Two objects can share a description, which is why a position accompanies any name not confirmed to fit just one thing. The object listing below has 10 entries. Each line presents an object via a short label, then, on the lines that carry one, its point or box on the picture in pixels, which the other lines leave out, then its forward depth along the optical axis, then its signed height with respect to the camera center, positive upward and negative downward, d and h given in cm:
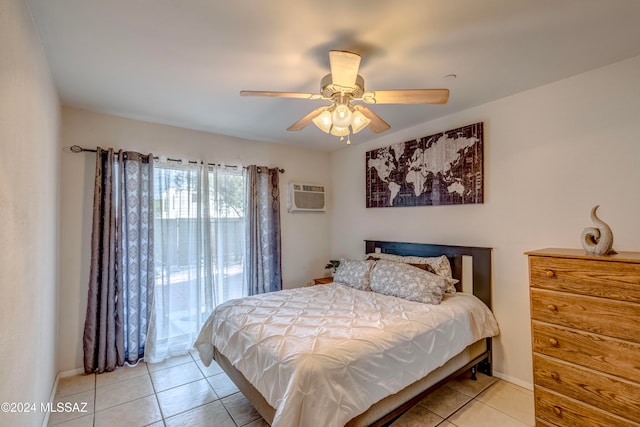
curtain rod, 265 +65
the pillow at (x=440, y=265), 266 -48
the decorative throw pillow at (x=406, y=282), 245 -61
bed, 150 -84
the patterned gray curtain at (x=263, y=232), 355 -18
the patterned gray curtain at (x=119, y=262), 266 -42
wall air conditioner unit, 396 +27
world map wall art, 272 +48
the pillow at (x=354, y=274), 299 -63
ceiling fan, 160 +74
